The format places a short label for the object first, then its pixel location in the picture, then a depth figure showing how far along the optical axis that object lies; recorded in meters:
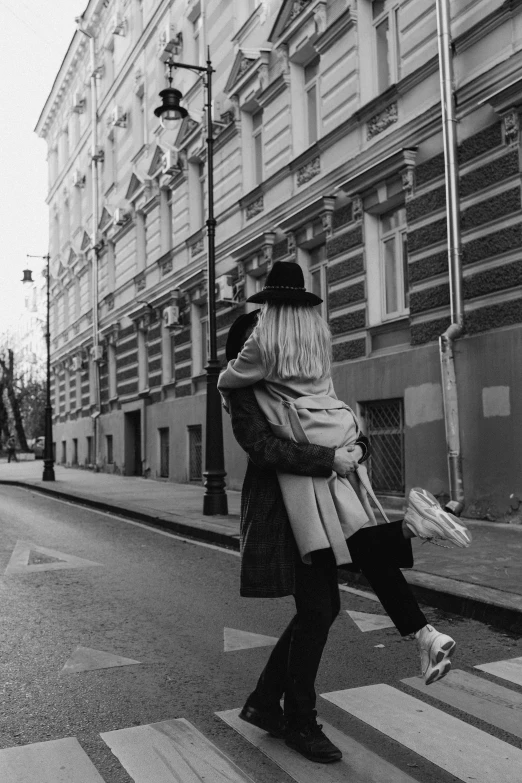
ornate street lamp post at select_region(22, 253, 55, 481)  24.00
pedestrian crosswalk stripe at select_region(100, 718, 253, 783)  3.15
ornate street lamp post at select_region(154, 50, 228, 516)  12.34
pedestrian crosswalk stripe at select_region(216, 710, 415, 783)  3.12
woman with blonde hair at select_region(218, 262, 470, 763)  3.17
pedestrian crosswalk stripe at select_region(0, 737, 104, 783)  3.16
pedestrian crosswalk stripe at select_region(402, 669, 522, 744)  3.76
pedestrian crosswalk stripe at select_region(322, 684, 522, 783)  3.19
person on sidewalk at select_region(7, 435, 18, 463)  46.28
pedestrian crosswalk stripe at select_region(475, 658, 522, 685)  4.41
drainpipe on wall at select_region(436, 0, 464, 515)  10.73
